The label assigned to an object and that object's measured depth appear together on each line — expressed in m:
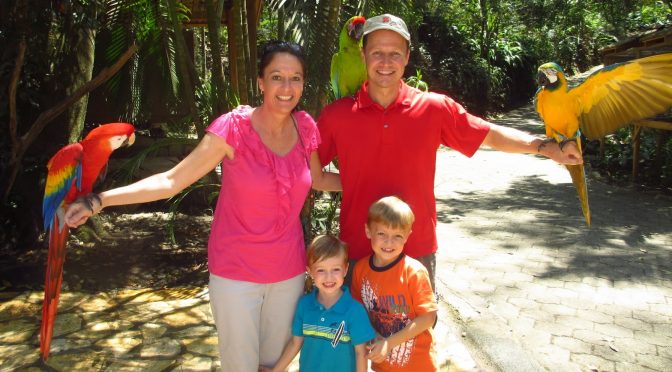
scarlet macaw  1.91
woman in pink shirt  1.96
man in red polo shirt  2.10
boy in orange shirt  2.02
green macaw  3.12
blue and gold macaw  2.13
